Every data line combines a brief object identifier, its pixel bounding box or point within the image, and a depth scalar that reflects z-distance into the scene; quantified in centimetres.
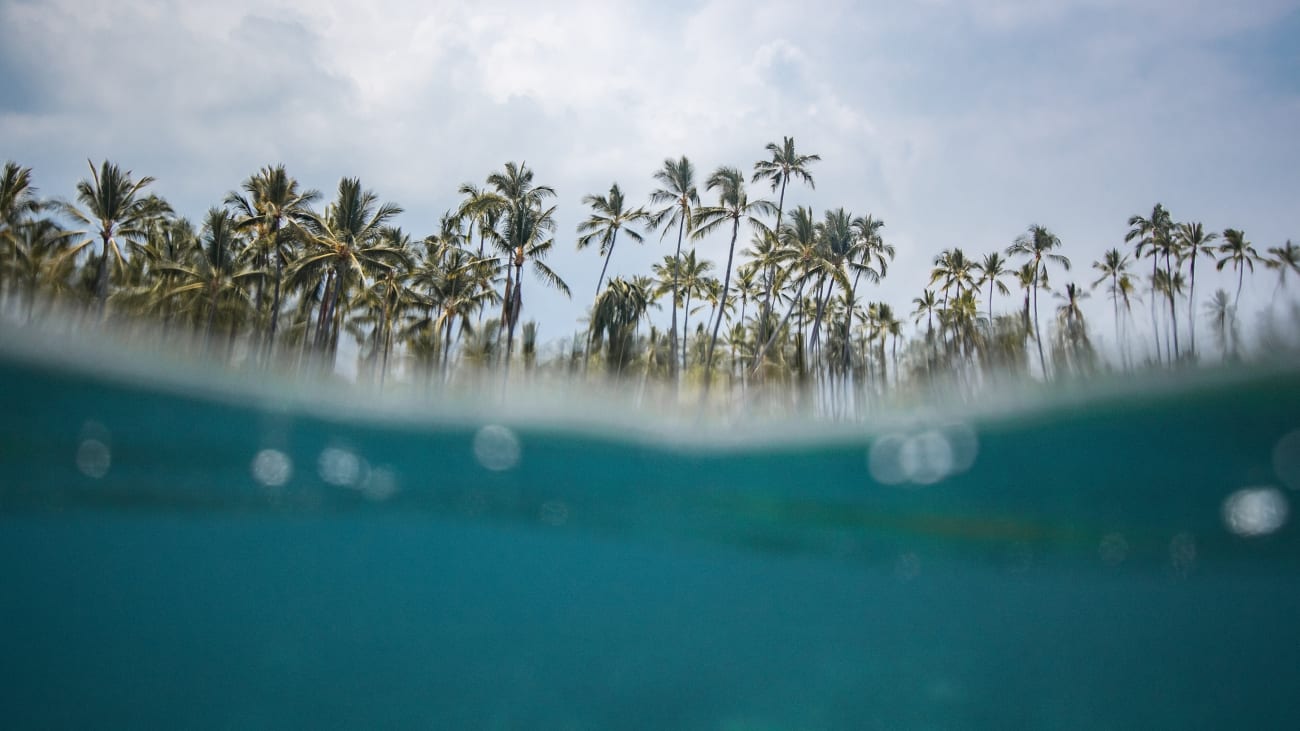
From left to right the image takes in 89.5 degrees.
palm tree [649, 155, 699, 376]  3266
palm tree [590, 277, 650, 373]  3206
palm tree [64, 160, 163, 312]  2678
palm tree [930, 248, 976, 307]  4294
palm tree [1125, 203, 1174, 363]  3822
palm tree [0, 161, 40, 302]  2494
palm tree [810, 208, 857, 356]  3234
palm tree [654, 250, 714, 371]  4072
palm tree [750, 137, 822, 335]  3481
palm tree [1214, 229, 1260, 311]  3856
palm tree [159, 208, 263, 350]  2858
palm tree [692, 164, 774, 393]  3216
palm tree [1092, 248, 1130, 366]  4184
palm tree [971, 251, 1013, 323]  4456
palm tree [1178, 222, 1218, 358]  3956
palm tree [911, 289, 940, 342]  4812
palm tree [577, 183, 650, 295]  3272
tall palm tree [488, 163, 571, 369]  2859
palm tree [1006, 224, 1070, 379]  4191
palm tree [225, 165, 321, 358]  2684
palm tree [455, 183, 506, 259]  2898
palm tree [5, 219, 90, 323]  2428
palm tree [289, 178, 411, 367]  2572
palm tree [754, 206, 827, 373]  3181
